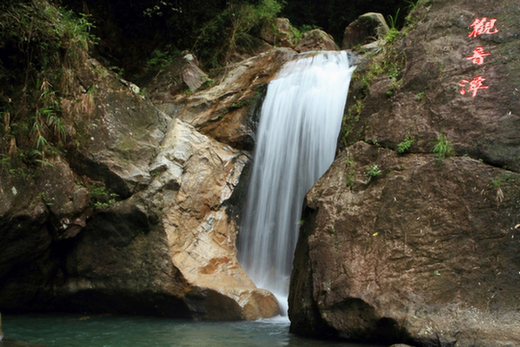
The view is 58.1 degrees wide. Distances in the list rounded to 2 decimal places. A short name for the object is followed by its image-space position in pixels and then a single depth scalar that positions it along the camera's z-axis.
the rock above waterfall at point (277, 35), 11.27
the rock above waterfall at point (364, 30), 10.70
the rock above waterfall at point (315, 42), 10.99
